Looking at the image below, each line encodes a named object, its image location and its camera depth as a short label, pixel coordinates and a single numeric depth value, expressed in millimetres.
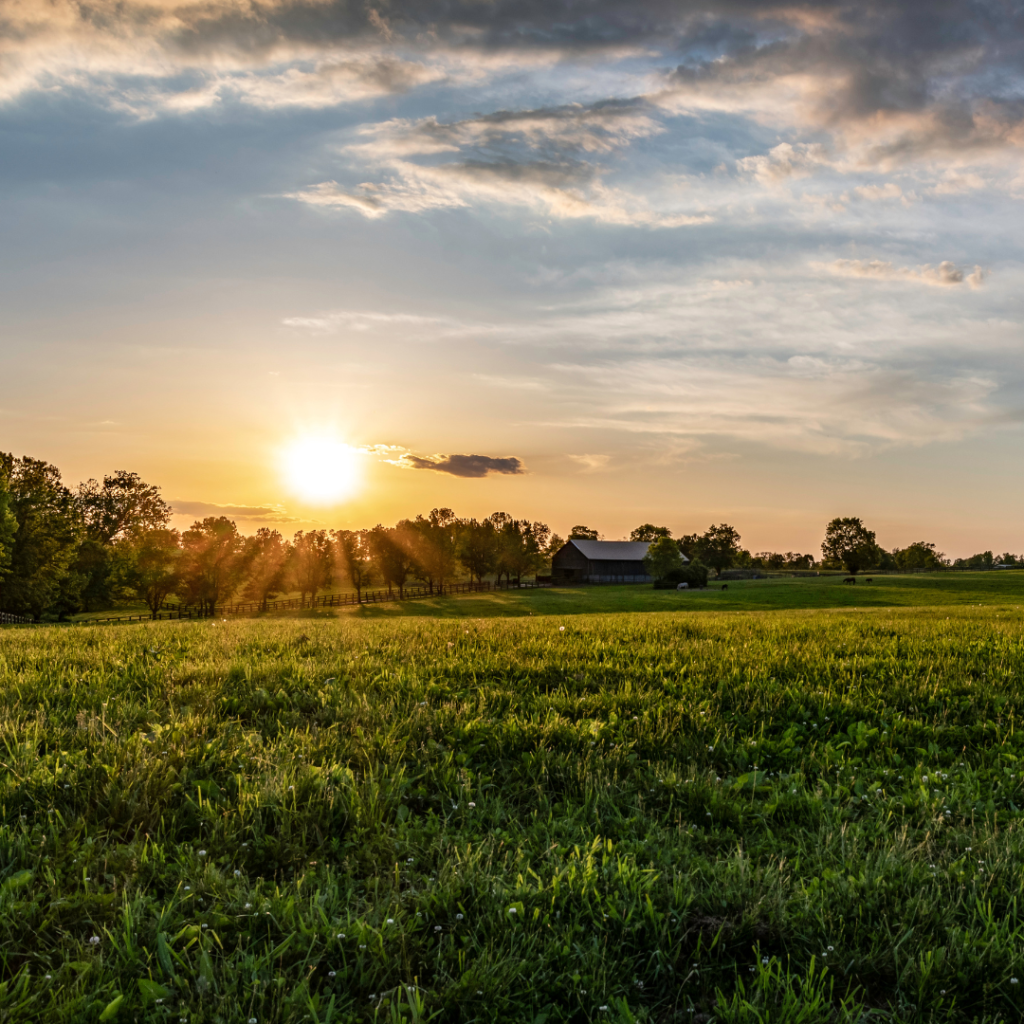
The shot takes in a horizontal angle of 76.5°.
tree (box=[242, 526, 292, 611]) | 83069
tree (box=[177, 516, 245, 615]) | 73250
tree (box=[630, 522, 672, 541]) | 177312
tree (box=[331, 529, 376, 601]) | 101250
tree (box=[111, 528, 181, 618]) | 68188
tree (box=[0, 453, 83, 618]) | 55062
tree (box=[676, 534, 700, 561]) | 153750
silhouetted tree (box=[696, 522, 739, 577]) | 148500
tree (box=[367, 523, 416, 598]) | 96688
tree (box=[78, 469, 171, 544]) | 83750
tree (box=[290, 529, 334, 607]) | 95938
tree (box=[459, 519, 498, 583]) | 113000
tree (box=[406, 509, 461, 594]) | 98875
